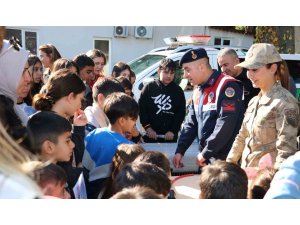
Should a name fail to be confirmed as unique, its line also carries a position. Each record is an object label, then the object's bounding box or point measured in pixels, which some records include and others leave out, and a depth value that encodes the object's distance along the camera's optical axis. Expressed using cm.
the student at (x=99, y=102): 173
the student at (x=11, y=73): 123
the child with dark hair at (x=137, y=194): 87
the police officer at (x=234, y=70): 244
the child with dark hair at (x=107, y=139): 135
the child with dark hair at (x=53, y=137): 122
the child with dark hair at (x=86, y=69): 235
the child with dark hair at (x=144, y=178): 103
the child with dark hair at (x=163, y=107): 271
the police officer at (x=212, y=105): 173
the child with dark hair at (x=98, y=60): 269
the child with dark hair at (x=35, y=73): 200
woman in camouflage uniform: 138
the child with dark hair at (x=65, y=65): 203
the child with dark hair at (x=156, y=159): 119
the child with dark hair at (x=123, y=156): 125
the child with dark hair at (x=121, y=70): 285
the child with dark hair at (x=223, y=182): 101
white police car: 351
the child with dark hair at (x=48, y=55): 248
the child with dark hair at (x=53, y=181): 96
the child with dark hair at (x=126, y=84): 248
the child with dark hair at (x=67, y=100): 148
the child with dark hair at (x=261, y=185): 104
